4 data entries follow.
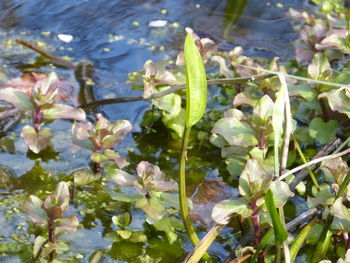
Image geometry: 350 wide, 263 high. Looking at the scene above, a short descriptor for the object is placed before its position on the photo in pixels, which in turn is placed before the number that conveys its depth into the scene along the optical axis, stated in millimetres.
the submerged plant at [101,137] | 3846
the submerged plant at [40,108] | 3988
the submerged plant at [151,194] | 3411
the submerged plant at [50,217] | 3216
